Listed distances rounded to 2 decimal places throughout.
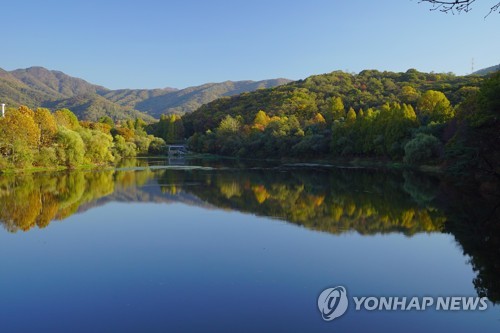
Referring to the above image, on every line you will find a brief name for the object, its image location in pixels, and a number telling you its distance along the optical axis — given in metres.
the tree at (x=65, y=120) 55.81
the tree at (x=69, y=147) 45.25
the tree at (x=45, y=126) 45.03
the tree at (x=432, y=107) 50.44
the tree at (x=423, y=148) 43.38
